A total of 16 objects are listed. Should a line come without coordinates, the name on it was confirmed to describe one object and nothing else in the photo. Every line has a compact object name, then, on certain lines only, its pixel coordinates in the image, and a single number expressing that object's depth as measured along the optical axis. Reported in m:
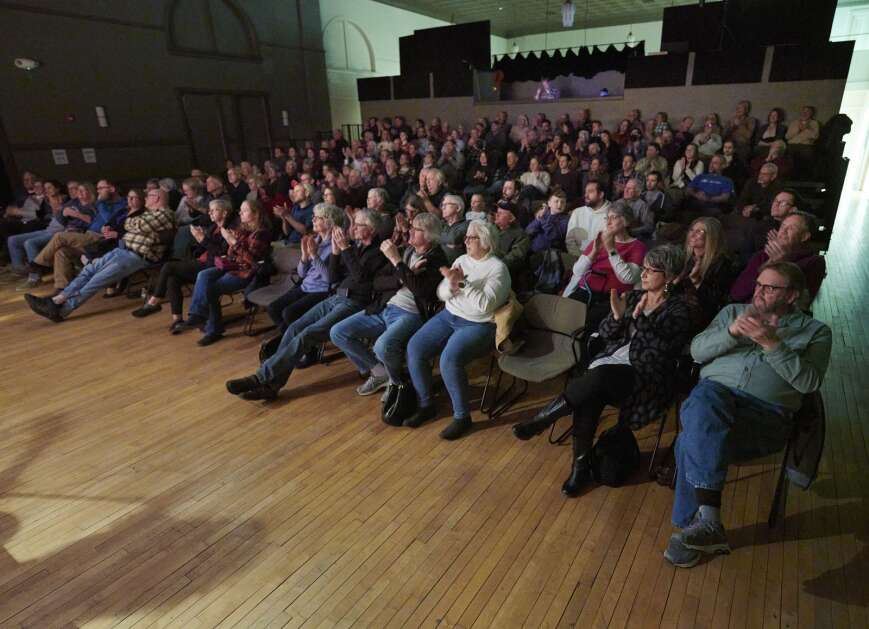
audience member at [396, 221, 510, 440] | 2.86
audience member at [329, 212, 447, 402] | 3.09
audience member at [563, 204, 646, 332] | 3.04
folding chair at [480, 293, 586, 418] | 2.76
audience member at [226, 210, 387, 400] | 3.22
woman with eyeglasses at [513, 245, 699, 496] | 2.32
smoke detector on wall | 8.08
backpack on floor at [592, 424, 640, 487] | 2.42
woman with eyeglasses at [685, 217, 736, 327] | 2.73
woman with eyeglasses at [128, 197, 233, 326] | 4.39
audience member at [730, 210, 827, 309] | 2.83
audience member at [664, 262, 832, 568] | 1.92
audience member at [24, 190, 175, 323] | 4.70
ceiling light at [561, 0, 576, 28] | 8.42
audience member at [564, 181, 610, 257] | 4.15
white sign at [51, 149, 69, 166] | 8.69
